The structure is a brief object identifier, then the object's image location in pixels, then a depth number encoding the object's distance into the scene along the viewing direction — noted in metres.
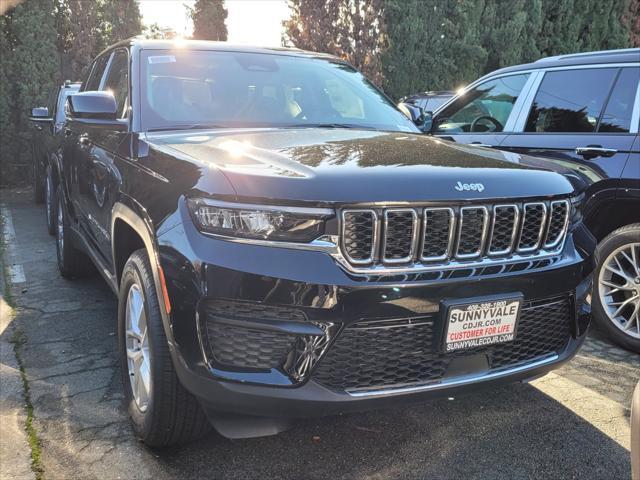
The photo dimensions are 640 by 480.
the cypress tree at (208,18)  17.95
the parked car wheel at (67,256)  4.88
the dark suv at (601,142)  3.67
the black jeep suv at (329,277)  2.04
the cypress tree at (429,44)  12.32
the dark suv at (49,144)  5.61
